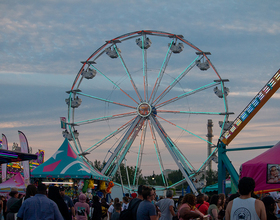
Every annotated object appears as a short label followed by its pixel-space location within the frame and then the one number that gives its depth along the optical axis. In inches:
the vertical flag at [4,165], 1326.3
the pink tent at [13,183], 976.9
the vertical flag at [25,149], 710.1
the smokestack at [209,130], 3192.7
